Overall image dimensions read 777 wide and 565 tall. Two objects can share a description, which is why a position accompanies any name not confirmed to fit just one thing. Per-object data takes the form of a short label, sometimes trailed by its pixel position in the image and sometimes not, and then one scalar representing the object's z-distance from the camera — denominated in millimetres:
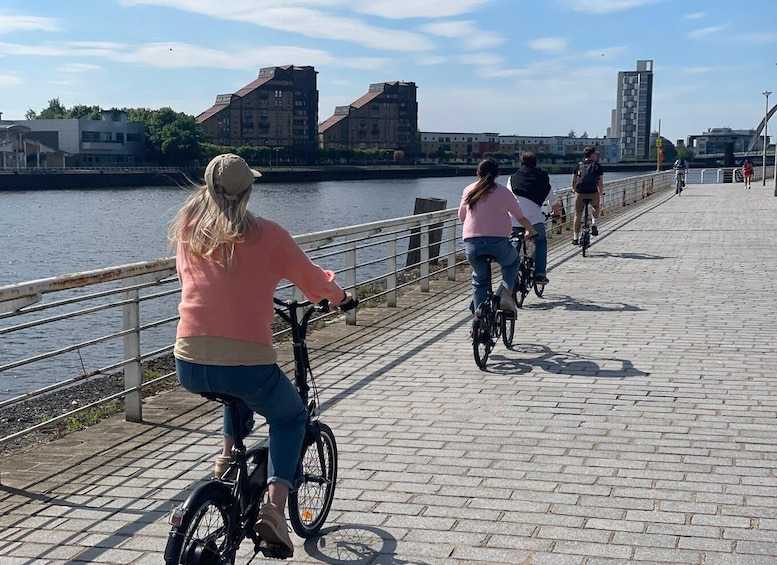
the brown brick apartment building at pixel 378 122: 175750
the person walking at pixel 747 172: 56231
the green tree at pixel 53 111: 176000
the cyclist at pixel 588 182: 18016
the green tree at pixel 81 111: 166412
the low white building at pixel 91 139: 124000
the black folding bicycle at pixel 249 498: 3541
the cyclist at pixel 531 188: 11789
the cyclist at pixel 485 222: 8633
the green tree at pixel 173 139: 120188
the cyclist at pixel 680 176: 47619
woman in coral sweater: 3672
